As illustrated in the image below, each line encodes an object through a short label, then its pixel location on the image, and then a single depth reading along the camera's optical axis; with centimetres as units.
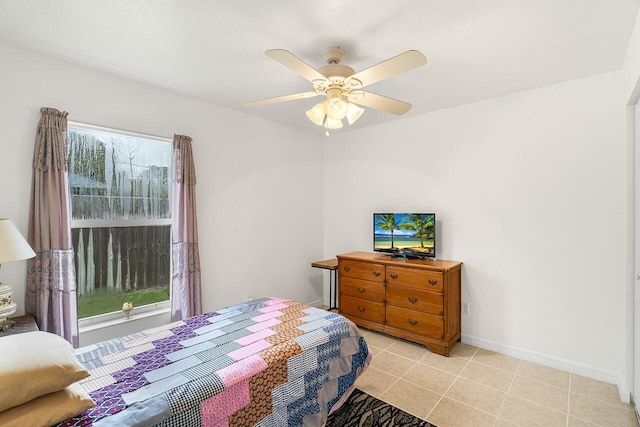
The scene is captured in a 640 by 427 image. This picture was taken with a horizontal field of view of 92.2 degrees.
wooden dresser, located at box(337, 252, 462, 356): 305
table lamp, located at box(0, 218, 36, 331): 177
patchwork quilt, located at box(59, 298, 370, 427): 134
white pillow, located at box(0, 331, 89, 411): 111
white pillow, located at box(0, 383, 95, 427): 110
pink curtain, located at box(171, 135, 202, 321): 302
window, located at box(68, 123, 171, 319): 260
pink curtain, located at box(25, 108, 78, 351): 222
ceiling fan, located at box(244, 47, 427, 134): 174
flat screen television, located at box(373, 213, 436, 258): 342
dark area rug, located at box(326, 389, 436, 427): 209
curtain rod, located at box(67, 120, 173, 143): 250
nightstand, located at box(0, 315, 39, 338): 187
